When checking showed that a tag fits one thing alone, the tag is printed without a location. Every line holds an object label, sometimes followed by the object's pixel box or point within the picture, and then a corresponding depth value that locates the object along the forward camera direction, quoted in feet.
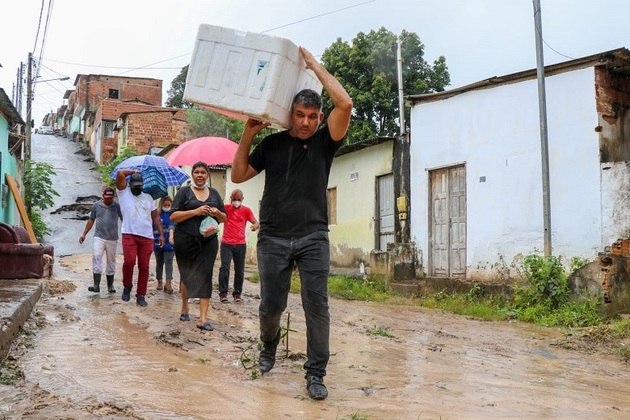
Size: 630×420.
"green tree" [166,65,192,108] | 147.94
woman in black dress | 19.81
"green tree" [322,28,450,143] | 74.54
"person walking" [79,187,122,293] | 27.45
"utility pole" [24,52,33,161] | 81.05
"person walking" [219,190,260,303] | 27.76
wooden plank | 49.24
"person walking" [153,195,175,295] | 29.43
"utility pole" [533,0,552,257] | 32.07
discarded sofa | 28.99
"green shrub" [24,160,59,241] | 71.56
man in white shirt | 24.59
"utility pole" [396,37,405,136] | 55.17
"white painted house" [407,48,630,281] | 31.09
